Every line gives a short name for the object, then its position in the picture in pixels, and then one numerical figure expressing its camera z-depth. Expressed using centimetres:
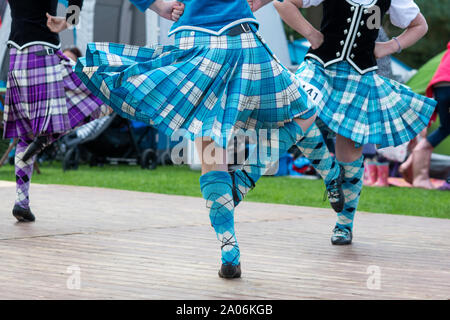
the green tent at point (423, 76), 2019
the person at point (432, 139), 1492
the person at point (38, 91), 837
